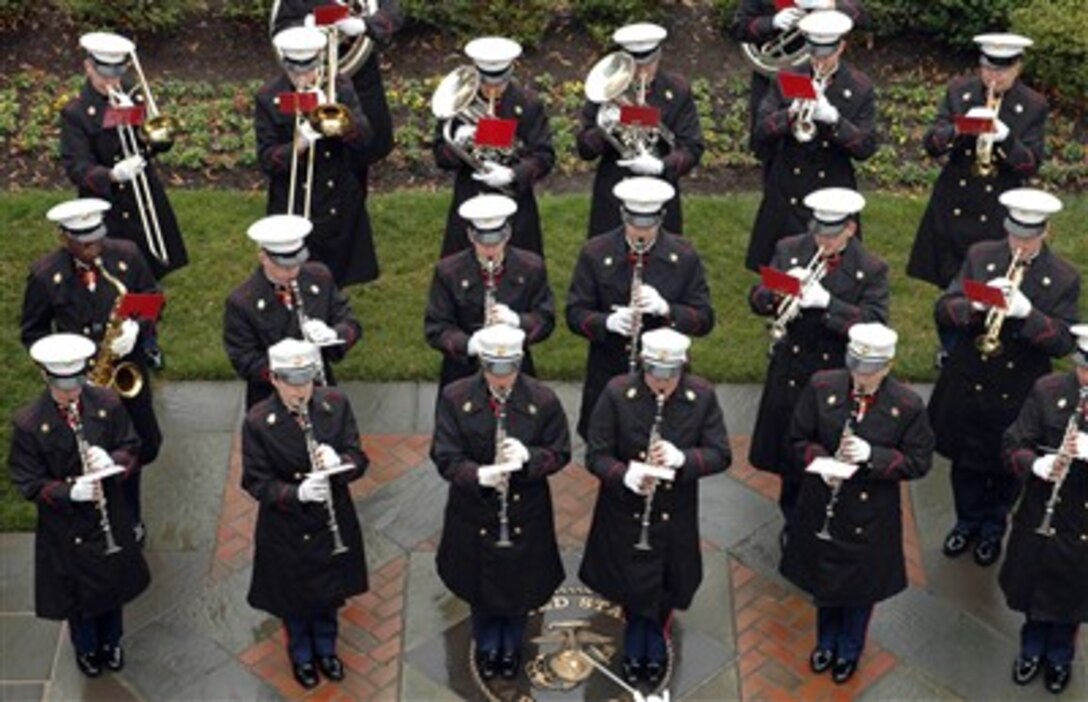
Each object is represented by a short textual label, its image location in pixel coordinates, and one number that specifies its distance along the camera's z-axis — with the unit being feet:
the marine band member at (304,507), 33.88
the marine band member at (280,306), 37.17
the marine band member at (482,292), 38.04
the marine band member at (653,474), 33.86
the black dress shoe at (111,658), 37.14
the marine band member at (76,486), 34.17
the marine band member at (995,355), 37.47
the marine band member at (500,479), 33.94
